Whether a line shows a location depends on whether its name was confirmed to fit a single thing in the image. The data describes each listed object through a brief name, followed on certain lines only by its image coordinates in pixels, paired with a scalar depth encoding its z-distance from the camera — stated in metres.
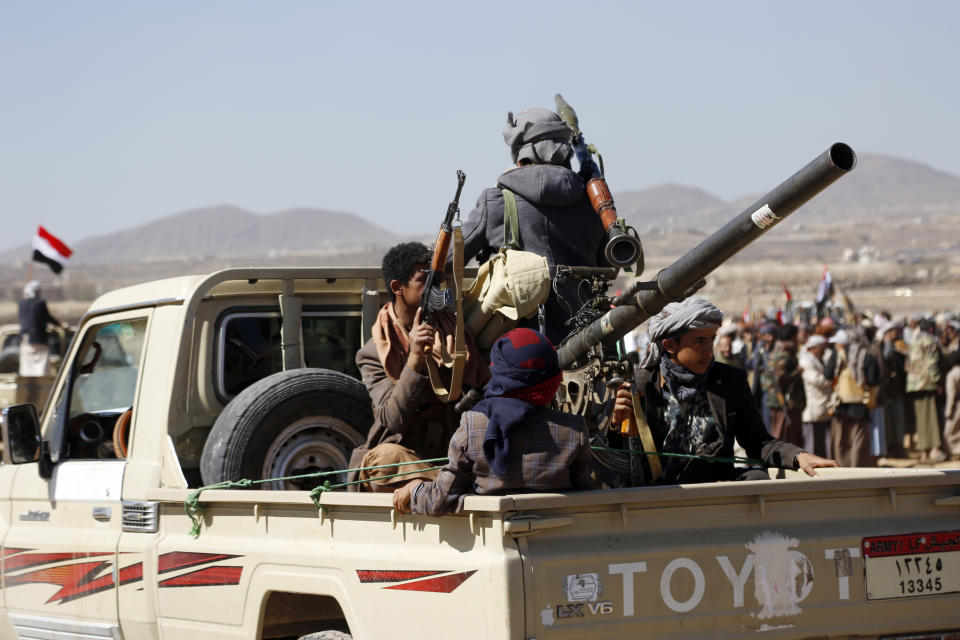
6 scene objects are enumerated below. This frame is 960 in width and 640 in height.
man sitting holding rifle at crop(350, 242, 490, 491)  10.00
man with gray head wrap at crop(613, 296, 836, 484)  10.66
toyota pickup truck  7.96
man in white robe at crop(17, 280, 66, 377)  31.31
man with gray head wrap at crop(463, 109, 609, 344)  11.67
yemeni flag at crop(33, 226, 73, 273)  36.09
